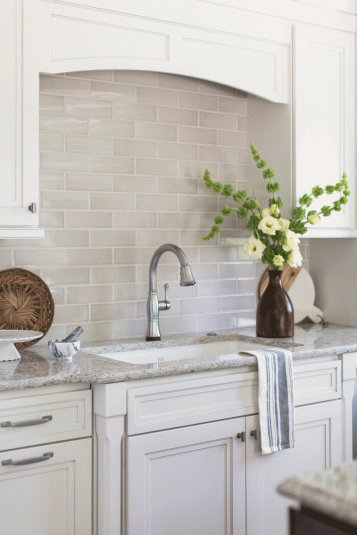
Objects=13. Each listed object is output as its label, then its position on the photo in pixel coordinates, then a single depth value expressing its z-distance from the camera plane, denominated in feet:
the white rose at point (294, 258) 9.11
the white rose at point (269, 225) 8.93
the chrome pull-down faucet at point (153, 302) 8.93
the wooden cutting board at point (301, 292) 10.80
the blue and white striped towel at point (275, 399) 7.59
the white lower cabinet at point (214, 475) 6.81
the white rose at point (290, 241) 9.01
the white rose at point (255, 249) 9.09
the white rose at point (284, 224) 9.01
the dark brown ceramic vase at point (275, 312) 9.14
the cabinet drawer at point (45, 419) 6.16
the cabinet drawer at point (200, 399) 6.80
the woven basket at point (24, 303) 8.16
